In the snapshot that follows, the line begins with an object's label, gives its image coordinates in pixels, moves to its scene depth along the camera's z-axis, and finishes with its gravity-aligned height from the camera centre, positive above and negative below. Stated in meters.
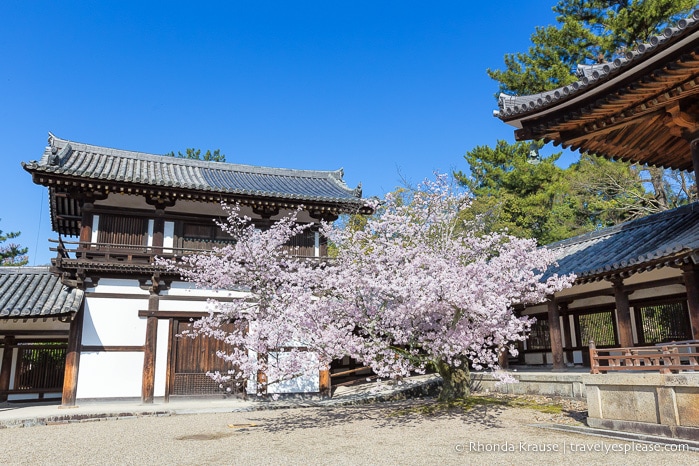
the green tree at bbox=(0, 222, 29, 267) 26.30 +4.49
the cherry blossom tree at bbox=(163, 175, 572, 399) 9.12 +0.63
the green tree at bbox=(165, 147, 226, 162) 44.19 +15.72
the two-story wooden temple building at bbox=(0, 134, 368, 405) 13.68 +1.68
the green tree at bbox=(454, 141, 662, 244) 24.55 +7.07
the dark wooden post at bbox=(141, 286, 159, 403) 13.80 -0.36
